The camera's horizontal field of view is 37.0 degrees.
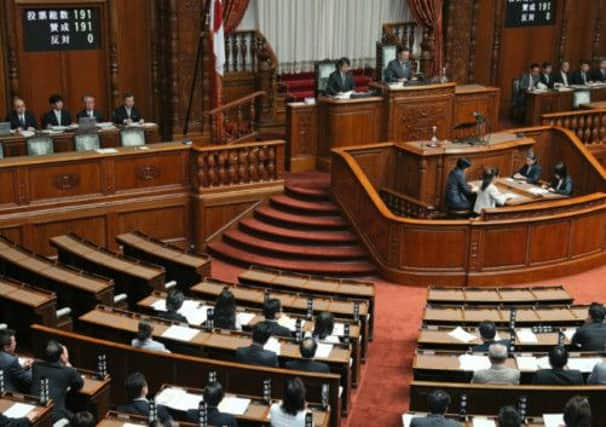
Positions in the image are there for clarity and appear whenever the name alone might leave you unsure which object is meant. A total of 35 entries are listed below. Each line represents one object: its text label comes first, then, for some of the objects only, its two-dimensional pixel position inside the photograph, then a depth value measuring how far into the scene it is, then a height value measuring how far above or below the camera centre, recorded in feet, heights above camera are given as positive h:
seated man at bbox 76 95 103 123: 42.83 -4.55
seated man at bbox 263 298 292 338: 26.21 -8.66
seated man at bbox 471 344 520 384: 24.09 -9.33
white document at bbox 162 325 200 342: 26.32 -9.16
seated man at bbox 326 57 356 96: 43.80 -3.04
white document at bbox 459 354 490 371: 24.85 -9.43
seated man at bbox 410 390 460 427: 20.65 -9.00
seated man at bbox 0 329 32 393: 23.80 -9.28
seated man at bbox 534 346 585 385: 23.81 -9.27
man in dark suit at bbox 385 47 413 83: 45.44 -2.69
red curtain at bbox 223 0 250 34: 49.16 +0.14
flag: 41.55 -1.05
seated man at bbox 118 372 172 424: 21.35 -8.96
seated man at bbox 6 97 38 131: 41.42 -4.70
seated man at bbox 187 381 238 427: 20.95 -8.98
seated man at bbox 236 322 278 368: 24.41 -9.01
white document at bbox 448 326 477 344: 27.02 -9.41
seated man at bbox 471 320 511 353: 25.70 -9.00
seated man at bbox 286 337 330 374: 23.95 -9.05
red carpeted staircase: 39.09 -9.76
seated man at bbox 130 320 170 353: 25.17 -8.92
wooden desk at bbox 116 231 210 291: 33.42 -9.00
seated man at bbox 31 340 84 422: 22.63 -8.86
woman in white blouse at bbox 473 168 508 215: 39.01 -7.65
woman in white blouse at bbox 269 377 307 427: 20.67 -8.87
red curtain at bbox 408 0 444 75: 54.34 -0.09
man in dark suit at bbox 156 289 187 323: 27.71 -8.81
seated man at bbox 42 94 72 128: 42.37 -4.67
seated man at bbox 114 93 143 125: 44.01 -4.71
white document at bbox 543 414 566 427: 22.00 -9.70
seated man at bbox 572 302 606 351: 26.00 -8.93
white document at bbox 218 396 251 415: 22.09 -9.44
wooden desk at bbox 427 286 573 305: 30.89 -9.52
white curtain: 53.06 -0.65
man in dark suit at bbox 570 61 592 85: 56.80 -3.68
